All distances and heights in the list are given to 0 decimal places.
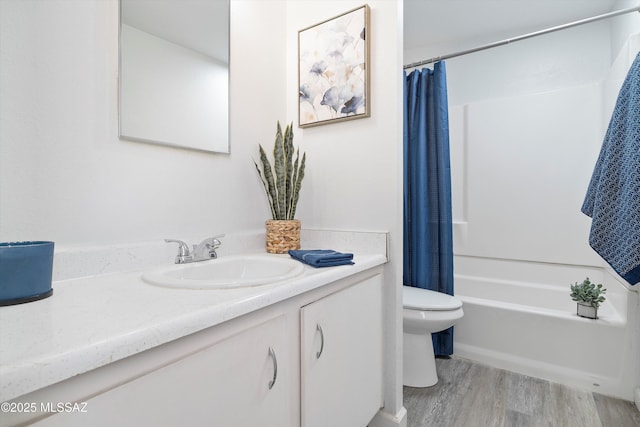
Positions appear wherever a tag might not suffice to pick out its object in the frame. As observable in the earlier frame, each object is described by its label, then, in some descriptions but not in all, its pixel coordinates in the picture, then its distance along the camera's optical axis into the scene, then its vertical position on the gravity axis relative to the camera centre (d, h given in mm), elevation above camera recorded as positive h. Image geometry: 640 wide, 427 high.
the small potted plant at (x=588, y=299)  1812 -497
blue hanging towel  1281 +104
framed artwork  1458 +721
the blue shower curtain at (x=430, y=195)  2107 +132
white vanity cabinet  508 -351
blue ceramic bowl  655 -126
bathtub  1698 -740
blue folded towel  1117 -161
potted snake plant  1470 +110
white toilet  1743 -651
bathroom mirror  1083 +549
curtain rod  1755 +1148
